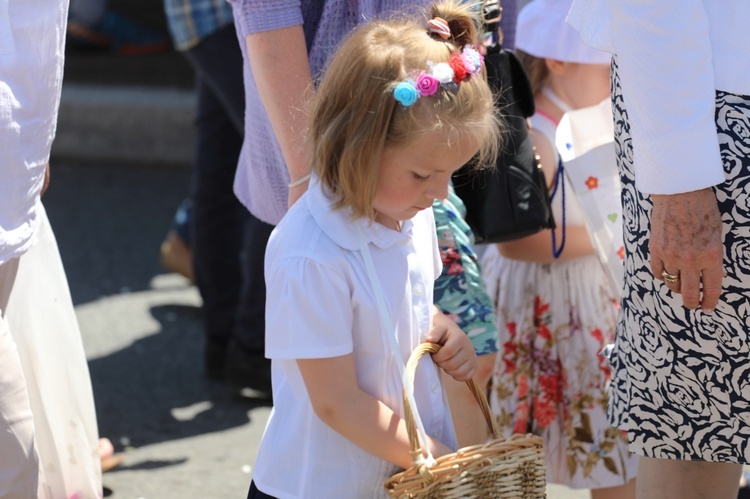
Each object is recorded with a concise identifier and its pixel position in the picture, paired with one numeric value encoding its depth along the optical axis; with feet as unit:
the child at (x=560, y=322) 13.95
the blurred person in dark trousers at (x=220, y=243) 18.35
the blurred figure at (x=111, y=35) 40.78
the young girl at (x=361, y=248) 8.73
